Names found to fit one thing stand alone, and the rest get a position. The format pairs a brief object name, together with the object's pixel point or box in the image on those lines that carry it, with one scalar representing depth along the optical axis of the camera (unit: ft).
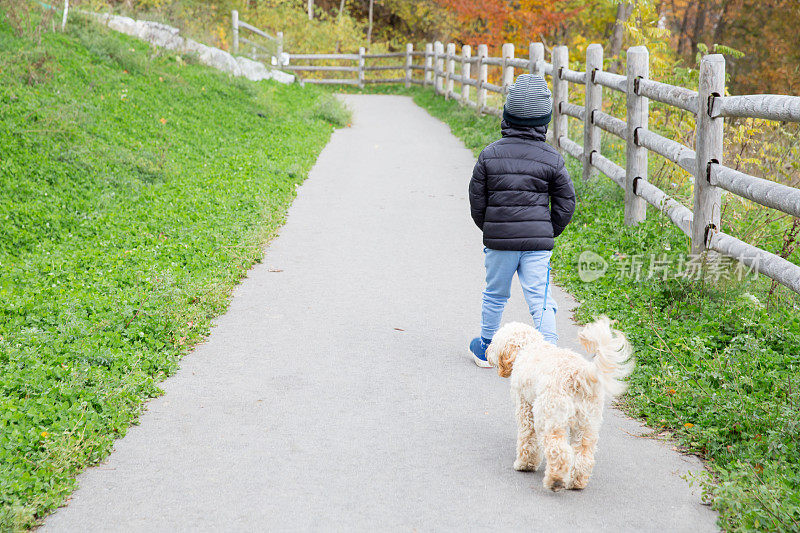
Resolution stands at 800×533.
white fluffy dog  12.20
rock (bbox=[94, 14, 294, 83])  60.70
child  16.55
